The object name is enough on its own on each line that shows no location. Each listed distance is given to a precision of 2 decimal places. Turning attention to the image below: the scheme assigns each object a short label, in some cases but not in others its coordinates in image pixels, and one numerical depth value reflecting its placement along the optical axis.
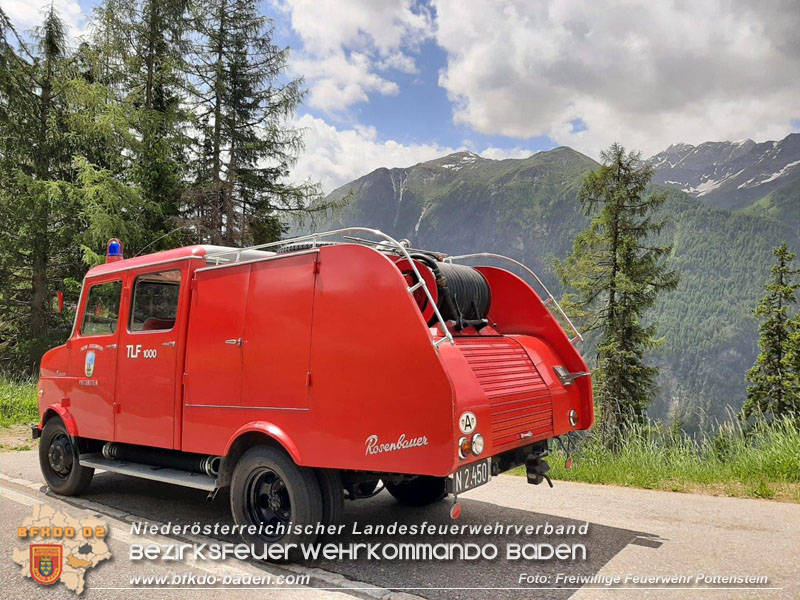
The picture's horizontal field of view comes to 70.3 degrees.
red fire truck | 3.78
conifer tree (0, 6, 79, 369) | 18.03
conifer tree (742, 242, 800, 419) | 28.97
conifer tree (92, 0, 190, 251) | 18.00
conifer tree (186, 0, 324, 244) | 21.12
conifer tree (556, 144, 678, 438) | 23.97
